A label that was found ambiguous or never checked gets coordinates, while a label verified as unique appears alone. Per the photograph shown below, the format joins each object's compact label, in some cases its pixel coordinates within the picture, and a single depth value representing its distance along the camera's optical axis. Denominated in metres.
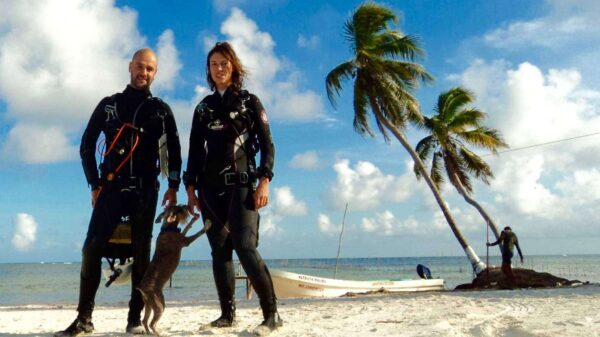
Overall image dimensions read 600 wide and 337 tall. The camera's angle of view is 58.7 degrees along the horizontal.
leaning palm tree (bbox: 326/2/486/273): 18.11
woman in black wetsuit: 3.94
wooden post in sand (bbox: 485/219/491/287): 14.38
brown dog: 3.78
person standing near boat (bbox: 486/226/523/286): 13.60
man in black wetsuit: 4.02
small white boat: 15.52
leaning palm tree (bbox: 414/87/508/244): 19.84
